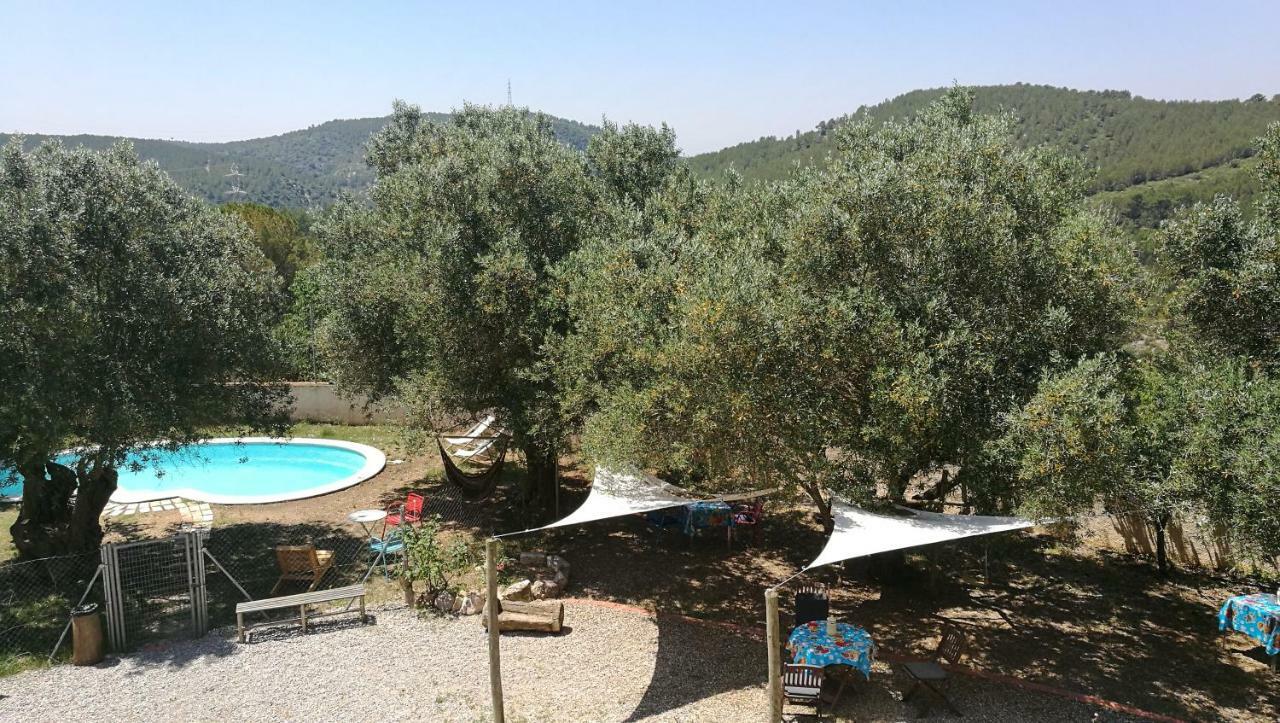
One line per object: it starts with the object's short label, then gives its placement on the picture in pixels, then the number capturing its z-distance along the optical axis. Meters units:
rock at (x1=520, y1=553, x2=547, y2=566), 12.54
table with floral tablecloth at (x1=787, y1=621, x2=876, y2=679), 8.03
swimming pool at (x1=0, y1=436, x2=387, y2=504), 20.61
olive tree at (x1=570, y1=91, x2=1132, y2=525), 8.34
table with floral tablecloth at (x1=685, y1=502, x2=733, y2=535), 13.98
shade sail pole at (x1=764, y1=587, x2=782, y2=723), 6.68
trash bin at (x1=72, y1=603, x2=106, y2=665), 9.05
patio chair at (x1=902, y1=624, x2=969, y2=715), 7.91
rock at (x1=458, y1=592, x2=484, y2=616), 10.73
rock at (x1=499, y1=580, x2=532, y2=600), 10.91
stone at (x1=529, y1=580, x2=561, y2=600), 11.20
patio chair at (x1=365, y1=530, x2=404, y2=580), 11.91
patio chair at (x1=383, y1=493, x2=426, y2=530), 13.36
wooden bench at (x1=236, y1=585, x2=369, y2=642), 9.89
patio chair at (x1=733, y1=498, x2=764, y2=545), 14.20
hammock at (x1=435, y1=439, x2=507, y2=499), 15.95
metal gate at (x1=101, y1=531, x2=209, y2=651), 9.48
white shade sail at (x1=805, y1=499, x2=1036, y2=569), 7.97
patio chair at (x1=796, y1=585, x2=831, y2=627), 9.28
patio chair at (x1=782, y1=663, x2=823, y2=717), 7.80
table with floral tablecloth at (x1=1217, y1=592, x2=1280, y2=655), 9.02
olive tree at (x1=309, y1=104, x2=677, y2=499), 12.34
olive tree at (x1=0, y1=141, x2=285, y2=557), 9.54
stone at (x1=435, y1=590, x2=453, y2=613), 10.72
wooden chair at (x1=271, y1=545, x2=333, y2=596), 11.41
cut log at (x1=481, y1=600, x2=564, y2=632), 9.99
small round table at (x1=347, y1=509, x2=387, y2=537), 12.30
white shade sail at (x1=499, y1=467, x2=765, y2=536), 9.73
